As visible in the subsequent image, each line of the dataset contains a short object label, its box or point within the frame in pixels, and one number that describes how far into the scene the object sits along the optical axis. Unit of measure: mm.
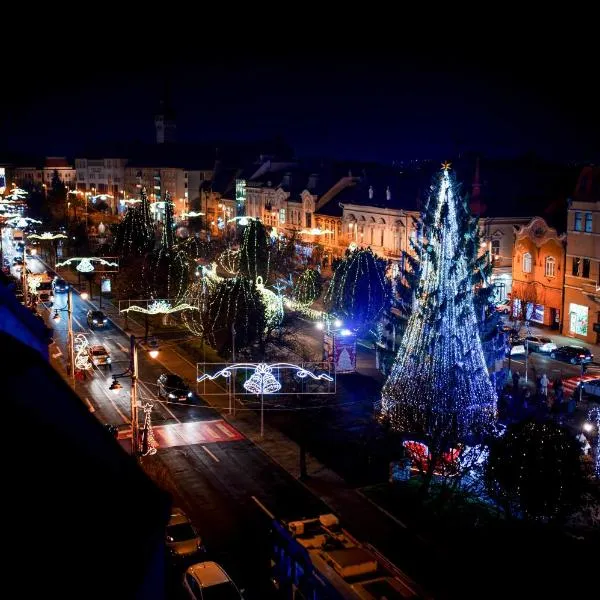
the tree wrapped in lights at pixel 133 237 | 66131
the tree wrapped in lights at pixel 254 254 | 62375
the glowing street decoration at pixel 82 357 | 38862
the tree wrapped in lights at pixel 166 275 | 54594
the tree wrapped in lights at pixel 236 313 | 39500
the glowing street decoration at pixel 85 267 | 58994
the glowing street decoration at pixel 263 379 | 31281
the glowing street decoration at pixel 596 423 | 26203
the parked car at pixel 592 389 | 36750
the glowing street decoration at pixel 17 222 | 98175
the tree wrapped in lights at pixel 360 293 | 48531
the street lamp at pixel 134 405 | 23414
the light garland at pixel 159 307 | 45575
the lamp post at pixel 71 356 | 38562
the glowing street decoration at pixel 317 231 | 77750
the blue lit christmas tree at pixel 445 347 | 26484
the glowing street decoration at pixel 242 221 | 91819
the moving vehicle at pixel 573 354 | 44188
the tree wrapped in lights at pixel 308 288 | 54812
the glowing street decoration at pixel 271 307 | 40625
